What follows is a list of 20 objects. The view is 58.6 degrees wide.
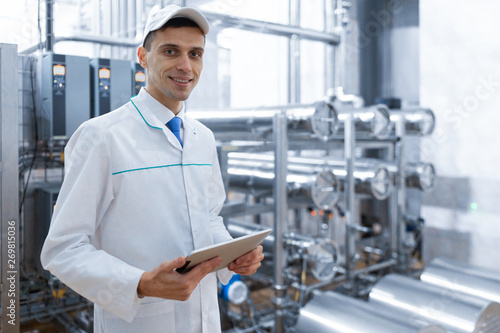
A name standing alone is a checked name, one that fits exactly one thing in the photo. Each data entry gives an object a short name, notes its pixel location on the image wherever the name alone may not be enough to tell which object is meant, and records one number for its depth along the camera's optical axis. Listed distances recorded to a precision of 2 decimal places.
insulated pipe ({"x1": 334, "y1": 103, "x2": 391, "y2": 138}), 2.74
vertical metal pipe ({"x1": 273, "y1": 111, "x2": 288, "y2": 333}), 2.30
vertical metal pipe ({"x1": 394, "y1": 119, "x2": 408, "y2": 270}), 2.99
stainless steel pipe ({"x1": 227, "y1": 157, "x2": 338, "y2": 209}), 2.54
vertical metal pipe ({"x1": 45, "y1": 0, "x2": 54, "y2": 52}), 1.96
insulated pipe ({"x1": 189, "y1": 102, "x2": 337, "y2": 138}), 2.38
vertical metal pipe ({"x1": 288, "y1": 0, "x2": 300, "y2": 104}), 4.03
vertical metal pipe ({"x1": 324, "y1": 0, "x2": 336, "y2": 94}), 4.17
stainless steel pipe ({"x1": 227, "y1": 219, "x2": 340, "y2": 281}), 2.27
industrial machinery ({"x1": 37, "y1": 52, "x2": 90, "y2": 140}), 1.85
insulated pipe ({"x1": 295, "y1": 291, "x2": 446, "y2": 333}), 1.88
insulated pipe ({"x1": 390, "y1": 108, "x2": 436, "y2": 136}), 3.03
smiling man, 0.98
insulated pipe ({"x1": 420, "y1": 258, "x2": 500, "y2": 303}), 2.48
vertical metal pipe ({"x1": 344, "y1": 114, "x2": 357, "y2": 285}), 2.69
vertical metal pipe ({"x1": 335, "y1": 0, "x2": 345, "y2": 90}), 4.03
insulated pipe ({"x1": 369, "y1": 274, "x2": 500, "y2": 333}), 2.08
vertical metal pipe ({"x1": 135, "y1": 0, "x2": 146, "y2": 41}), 3.54
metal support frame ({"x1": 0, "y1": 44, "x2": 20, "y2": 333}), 1.60
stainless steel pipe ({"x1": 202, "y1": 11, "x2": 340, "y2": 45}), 2.99
